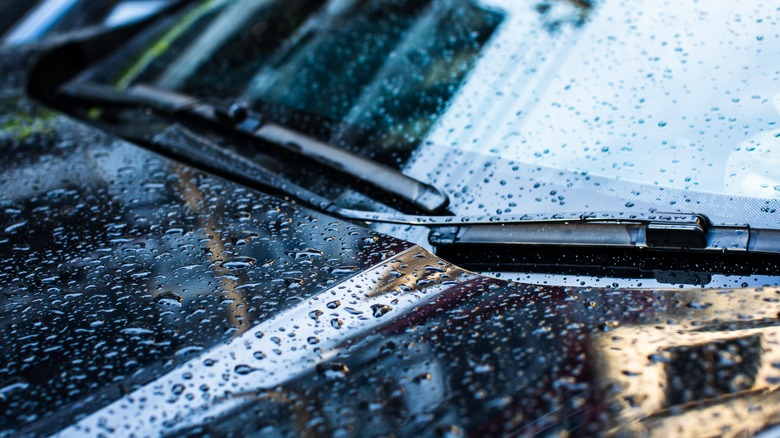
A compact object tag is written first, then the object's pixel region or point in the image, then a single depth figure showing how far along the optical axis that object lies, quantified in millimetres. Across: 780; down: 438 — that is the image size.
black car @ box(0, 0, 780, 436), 1156
